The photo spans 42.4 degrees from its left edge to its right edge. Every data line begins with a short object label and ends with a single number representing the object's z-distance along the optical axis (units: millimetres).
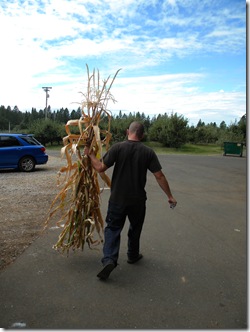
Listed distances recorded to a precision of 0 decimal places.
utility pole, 66000
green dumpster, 30047
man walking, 4012
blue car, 13234
